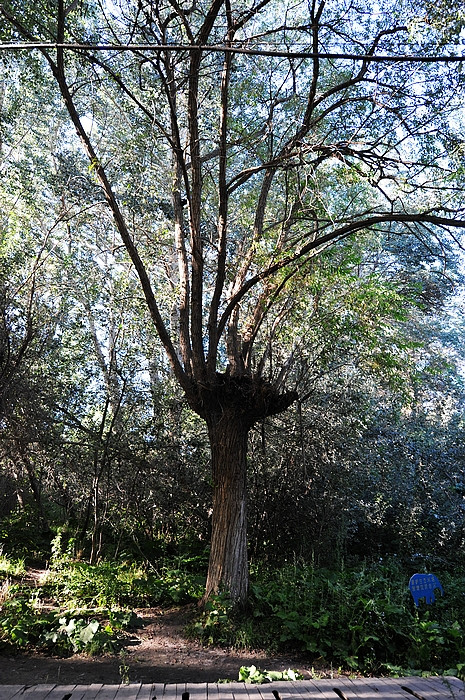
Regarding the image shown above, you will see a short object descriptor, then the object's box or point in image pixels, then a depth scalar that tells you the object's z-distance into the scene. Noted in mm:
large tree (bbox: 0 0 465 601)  5203
